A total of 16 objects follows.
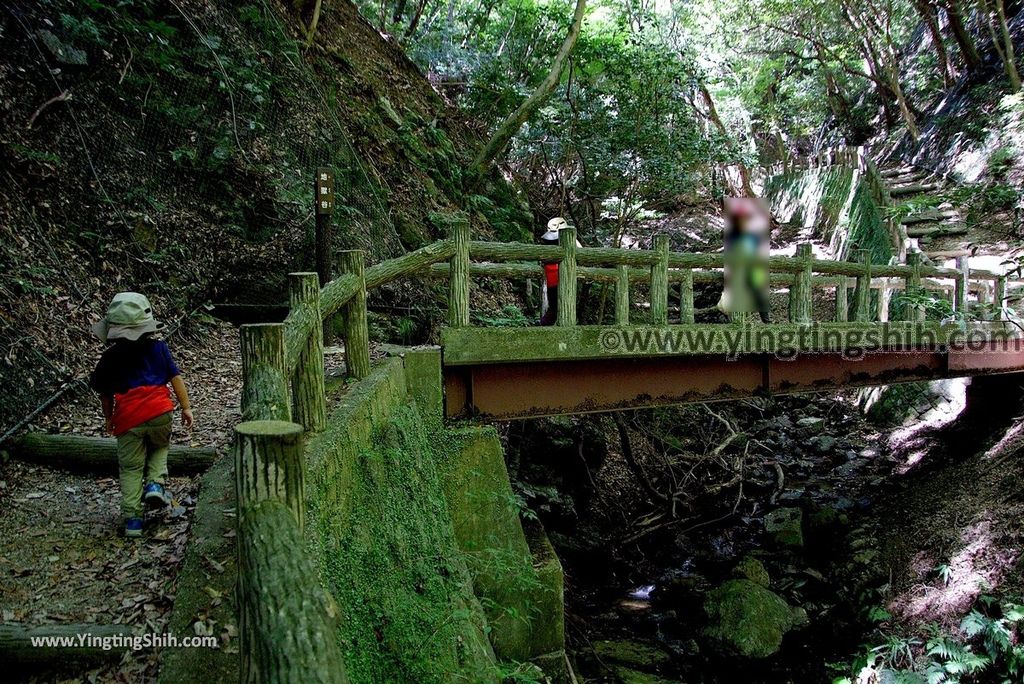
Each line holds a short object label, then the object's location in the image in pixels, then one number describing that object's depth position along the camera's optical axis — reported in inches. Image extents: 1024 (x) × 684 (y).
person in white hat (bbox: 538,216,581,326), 303.2
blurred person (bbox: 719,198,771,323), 247.0
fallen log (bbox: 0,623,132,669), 107.0
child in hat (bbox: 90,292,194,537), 153.3
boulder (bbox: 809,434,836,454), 560.4
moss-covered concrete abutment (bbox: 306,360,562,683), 126.2
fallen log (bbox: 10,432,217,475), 187.2
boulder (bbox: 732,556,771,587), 377.1
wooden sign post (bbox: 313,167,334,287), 296.2
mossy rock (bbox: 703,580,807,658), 325.1
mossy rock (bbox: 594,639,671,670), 310.5
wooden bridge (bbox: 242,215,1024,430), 203.3
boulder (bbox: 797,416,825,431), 595.8
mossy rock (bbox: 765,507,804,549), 422.6
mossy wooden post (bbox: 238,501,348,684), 61.3
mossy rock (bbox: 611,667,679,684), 291.9
